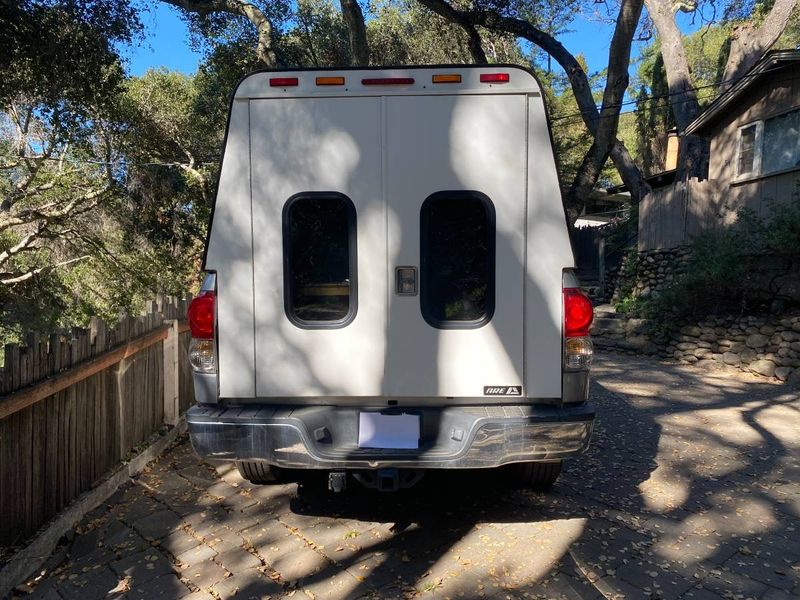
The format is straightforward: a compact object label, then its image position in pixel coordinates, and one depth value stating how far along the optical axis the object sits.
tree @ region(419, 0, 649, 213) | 11.45
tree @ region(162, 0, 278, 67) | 12.74
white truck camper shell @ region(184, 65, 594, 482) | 3.09
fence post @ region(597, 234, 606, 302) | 18.17
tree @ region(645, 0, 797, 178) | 15.74
